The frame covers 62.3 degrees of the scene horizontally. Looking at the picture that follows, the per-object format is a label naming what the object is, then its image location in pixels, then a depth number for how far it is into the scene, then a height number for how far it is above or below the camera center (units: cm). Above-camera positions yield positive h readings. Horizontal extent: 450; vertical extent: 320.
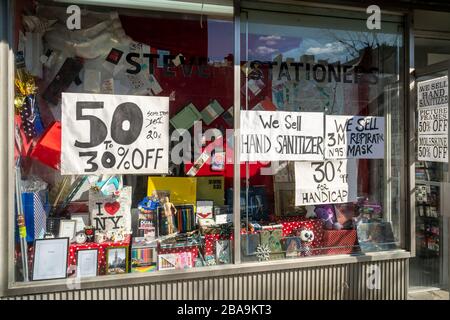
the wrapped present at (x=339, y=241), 381 -80
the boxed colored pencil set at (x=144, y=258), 338 -85
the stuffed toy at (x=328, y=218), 389 -56
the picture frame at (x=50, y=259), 311 -79
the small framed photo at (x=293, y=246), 371 -83
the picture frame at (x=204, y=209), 373 -44
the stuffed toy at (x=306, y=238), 378 -75
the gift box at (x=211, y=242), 358 -75
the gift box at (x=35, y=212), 314 -40
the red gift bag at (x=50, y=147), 324 +16
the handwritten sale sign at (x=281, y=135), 357 +28
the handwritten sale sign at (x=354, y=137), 378 +28
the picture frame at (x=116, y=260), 331 -85
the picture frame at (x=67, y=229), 329 -56
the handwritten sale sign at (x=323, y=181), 375 -17
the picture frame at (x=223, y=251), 355 -83
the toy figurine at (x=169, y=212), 363 -46
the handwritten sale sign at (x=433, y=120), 376 +46
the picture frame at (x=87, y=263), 322 -85
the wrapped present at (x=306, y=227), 380 -64
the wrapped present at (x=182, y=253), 349 -83
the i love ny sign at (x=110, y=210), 344 -42
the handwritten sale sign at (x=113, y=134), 324 +28
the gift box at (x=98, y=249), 324 -74
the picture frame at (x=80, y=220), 337 -49
